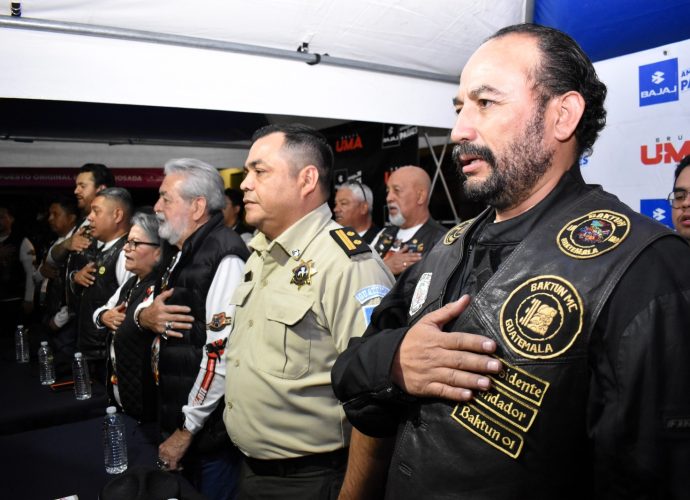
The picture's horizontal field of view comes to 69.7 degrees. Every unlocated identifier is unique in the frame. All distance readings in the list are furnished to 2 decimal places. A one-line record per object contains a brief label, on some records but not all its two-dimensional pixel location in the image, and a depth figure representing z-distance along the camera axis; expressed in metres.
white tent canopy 2.32
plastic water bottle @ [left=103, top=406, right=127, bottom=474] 2.01
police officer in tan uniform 1.75
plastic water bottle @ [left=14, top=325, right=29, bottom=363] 3.77
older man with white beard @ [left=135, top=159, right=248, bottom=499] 2.28
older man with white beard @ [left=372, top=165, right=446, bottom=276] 4.35
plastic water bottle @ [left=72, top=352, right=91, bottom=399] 2.92
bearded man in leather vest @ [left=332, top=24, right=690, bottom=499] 0.81
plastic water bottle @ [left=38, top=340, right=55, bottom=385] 3.23
